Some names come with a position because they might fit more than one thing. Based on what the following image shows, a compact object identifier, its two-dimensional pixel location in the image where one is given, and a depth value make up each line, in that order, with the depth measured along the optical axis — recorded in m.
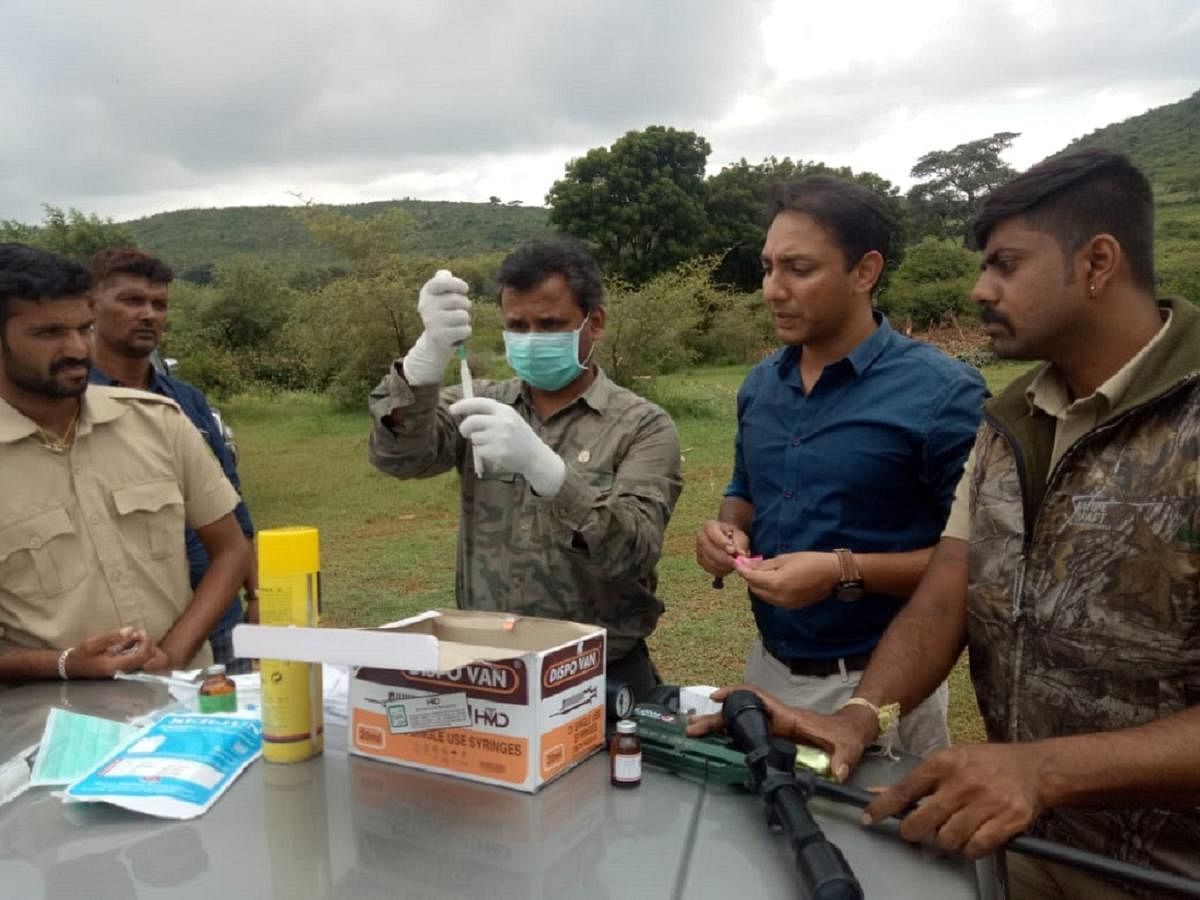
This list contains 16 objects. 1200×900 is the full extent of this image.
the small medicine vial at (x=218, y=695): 1.78
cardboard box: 1.38
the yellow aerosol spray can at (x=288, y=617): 1.51
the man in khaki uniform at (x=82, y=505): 2.19
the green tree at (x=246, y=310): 21.05
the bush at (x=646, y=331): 14.59
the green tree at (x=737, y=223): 30.58
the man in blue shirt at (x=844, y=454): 2.21
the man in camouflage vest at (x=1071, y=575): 1.35
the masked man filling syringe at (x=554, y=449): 2.24
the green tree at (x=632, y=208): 29.14
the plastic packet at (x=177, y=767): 1.41
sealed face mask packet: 1.54
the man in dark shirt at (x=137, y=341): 3.53
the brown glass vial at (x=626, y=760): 1.47
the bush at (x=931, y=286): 24.53
